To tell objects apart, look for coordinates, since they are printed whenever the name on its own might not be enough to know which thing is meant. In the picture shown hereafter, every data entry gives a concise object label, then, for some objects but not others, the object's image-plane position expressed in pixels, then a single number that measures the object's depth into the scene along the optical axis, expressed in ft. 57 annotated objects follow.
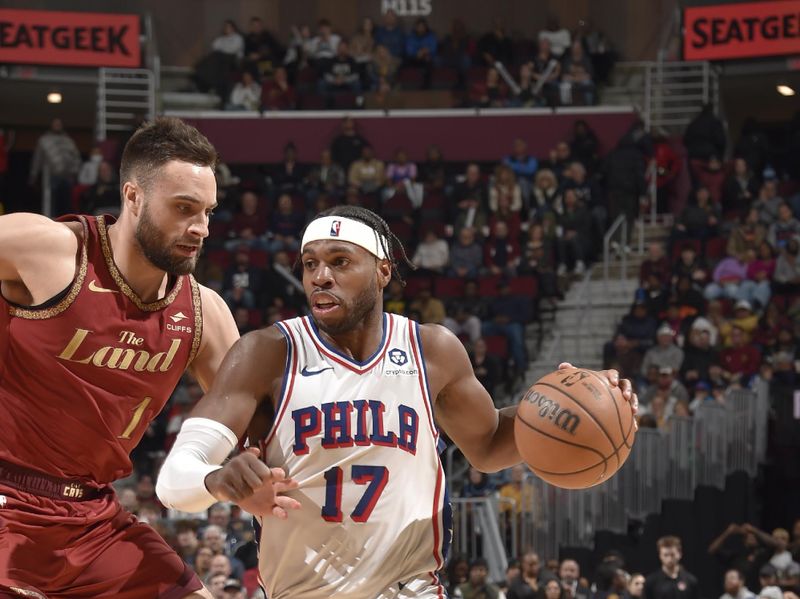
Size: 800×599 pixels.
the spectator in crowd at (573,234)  60.90
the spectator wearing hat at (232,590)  36.60
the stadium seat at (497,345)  54.54
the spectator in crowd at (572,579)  40.68
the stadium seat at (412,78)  74.79
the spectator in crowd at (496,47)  75.31
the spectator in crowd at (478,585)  39.78
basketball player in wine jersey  15.83
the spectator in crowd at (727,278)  54.65
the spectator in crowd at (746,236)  56.54
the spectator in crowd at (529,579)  39.65
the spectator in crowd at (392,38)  76.02
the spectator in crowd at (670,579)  39.81
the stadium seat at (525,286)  58.18
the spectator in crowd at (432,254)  59.62
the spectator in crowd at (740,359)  50.42
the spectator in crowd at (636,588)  39.45
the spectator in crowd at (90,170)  66.49
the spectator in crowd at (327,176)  65.77
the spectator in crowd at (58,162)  68.49
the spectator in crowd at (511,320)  55.06
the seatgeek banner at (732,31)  69.77
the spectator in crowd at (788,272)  54.08
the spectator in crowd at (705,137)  65.31
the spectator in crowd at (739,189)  61.36
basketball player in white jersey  15.55
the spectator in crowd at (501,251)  59.62
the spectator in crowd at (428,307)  55.01
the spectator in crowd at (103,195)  61.46
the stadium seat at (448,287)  58.34
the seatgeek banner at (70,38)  72.02
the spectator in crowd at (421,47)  75.15
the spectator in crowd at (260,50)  74.69
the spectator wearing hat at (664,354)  51.29
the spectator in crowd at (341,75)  73.51
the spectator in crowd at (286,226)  61.00
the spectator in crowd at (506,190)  63.36
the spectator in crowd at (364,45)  74.59
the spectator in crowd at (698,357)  50.44
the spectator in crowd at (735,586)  40.32
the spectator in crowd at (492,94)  72.13
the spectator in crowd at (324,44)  75.10
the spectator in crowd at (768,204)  59.11
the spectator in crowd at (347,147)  67.56
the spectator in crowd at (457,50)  74.69
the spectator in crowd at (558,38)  75.00
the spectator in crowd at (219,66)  74.79
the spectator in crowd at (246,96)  72.90
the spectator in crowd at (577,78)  71.41
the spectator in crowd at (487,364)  52.29
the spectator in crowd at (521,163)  65.77
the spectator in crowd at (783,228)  57.11
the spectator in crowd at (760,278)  54.13
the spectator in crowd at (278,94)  73.00
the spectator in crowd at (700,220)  59.36
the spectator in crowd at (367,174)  65.87
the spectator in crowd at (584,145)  65.77
